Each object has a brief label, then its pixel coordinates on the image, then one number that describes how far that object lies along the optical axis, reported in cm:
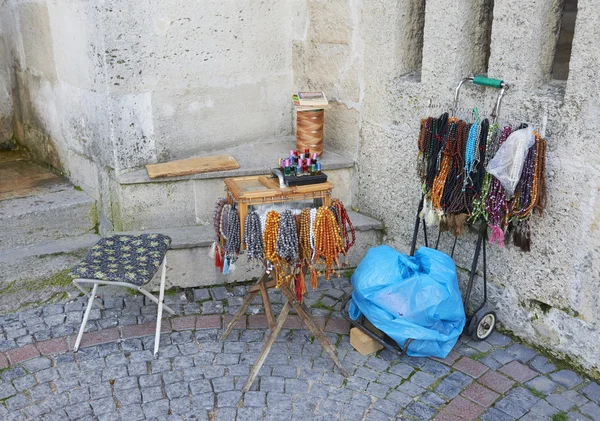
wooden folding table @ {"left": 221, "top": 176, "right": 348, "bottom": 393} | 348
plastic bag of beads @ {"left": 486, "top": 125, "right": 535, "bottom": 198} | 351
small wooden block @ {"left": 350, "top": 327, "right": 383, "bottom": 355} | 390
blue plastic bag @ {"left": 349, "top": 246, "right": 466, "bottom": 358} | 378
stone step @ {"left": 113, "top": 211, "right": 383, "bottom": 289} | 459
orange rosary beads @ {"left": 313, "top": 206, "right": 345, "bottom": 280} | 345
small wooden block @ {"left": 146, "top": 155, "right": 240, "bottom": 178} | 468
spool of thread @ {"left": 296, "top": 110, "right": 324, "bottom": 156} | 488
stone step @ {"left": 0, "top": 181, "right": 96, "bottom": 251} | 478
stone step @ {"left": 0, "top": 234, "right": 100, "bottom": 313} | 452
